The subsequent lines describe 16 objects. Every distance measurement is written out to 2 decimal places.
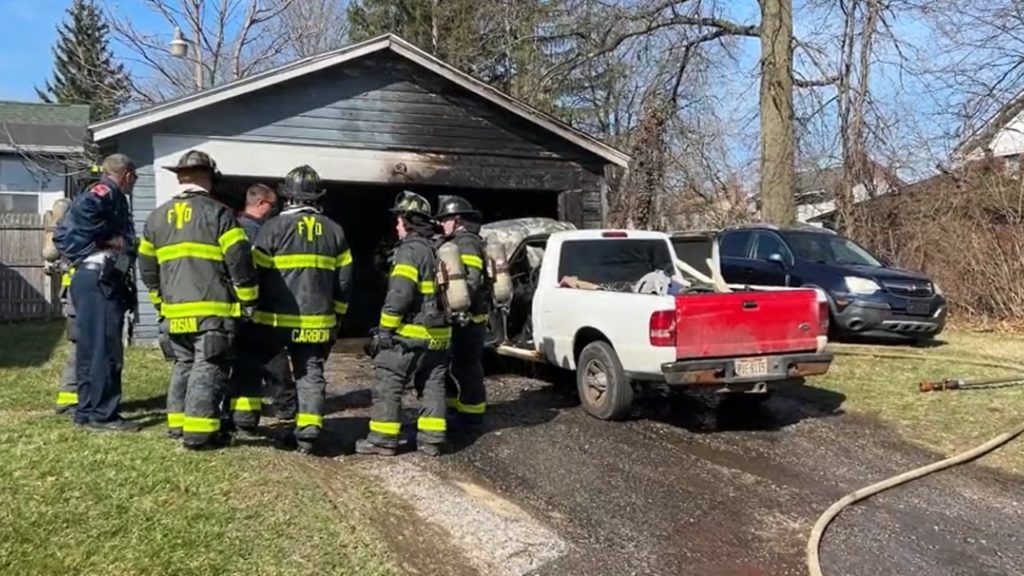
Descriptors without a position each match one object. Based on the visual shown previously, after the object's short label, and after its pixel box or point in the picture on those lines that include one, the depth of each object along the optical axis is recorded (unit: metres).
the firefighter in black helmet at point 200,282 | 6.04
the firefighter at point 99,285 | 6.77
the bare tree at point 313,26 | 29.67
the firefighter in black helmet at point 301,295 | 6.42
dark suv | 12.41
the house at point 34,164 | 21.17
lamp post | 18.39
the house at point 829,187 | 20.59
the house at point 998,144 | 17.52
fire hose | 5.07
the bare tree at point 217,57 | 23.75
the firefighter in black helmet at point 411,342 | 6.54
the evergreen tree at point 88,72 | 24.75
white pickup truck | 7.41
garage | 12.55
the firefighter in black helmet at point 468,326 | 7.05
